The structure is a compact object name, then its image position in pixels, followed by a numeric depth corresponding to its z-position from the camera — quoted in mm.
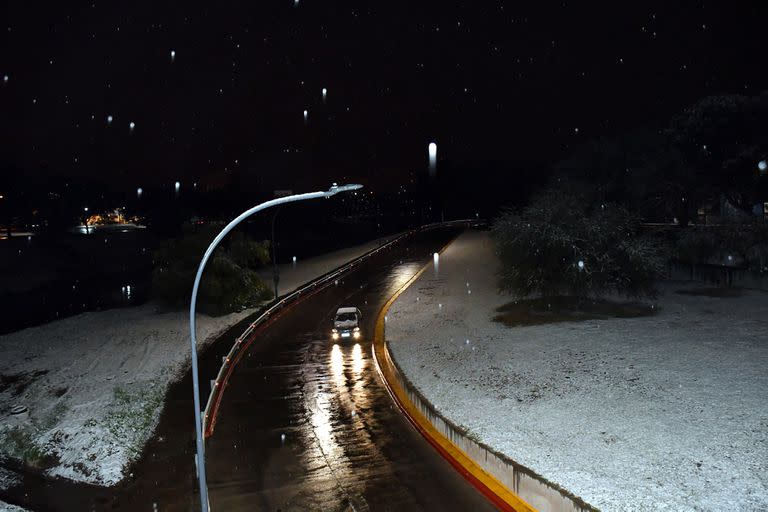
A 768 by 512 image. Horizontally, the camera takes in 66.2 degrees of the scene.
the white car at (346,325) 31453
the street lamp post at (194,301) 9812
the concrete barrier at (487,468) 11469
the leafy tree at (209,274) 40375
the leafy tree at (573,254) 30922
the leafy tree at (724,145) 47000
